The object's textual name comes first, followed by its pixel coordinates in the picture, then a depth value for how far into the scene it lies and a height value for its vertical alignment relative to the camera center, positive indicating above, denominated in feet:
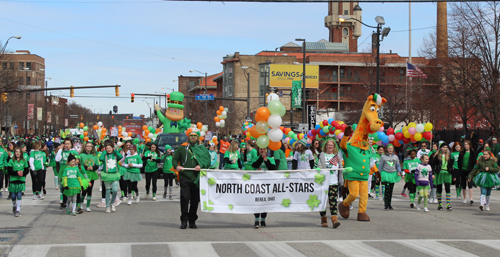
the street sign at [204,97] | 160.33 +10.59
